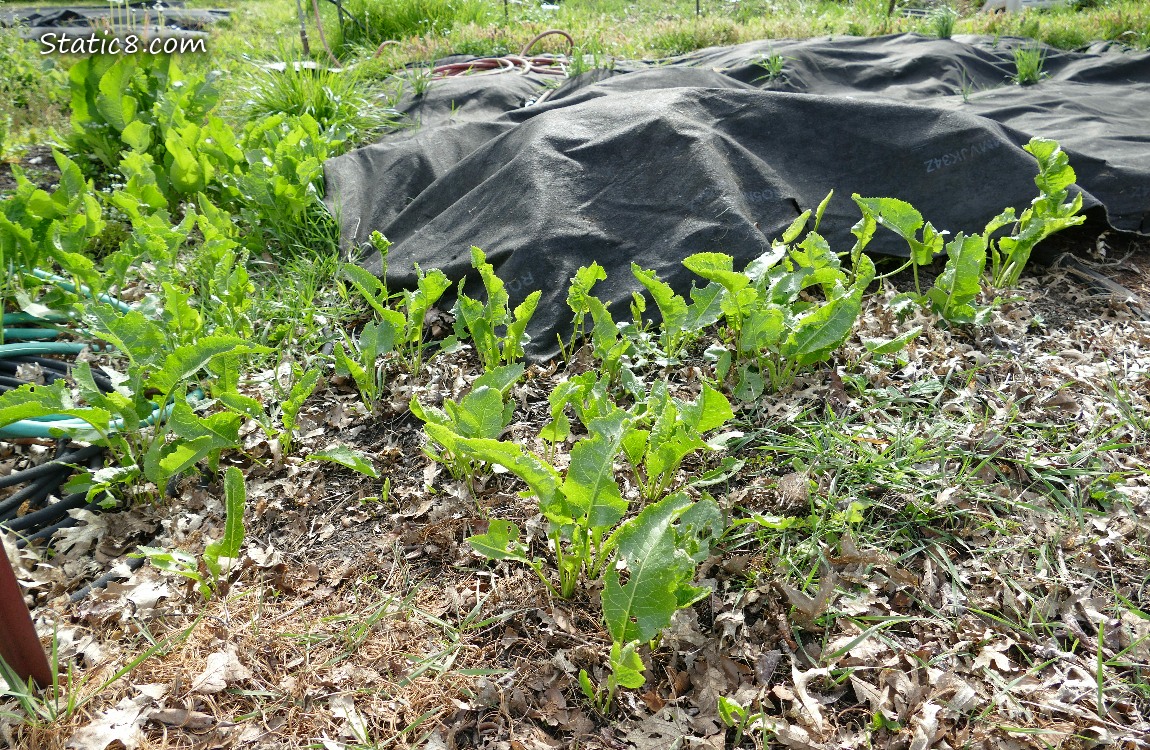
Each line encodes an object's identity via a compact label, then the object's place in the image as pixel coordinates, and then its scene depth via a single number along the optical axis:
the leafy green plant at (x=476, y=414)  1.82
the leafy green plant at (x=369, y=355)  2.30
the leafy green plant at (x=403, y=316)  2.32
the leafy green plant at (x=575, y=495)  1.53
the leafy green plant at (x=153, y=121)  3.32
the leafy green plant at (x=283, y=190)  3.10
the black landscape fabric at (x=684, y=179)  2.67
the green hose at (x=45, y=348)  2.00
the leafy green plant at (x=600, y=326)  2.22
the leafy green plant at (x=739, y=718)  1.42
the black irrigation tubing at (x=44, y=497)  1.93
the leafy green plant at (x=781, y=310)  2.07
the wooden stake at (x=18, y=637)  1.30
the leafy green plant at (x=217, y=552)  1.65
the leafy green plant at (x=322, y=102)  4.20
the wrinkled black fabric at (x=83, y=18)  7.46
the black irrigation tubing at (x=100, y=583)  1.77
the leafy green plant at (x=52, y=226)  2.52
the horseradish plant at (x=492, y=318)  2.29
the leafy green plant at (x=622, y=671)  1.38
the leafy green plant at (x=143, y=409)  1.87
